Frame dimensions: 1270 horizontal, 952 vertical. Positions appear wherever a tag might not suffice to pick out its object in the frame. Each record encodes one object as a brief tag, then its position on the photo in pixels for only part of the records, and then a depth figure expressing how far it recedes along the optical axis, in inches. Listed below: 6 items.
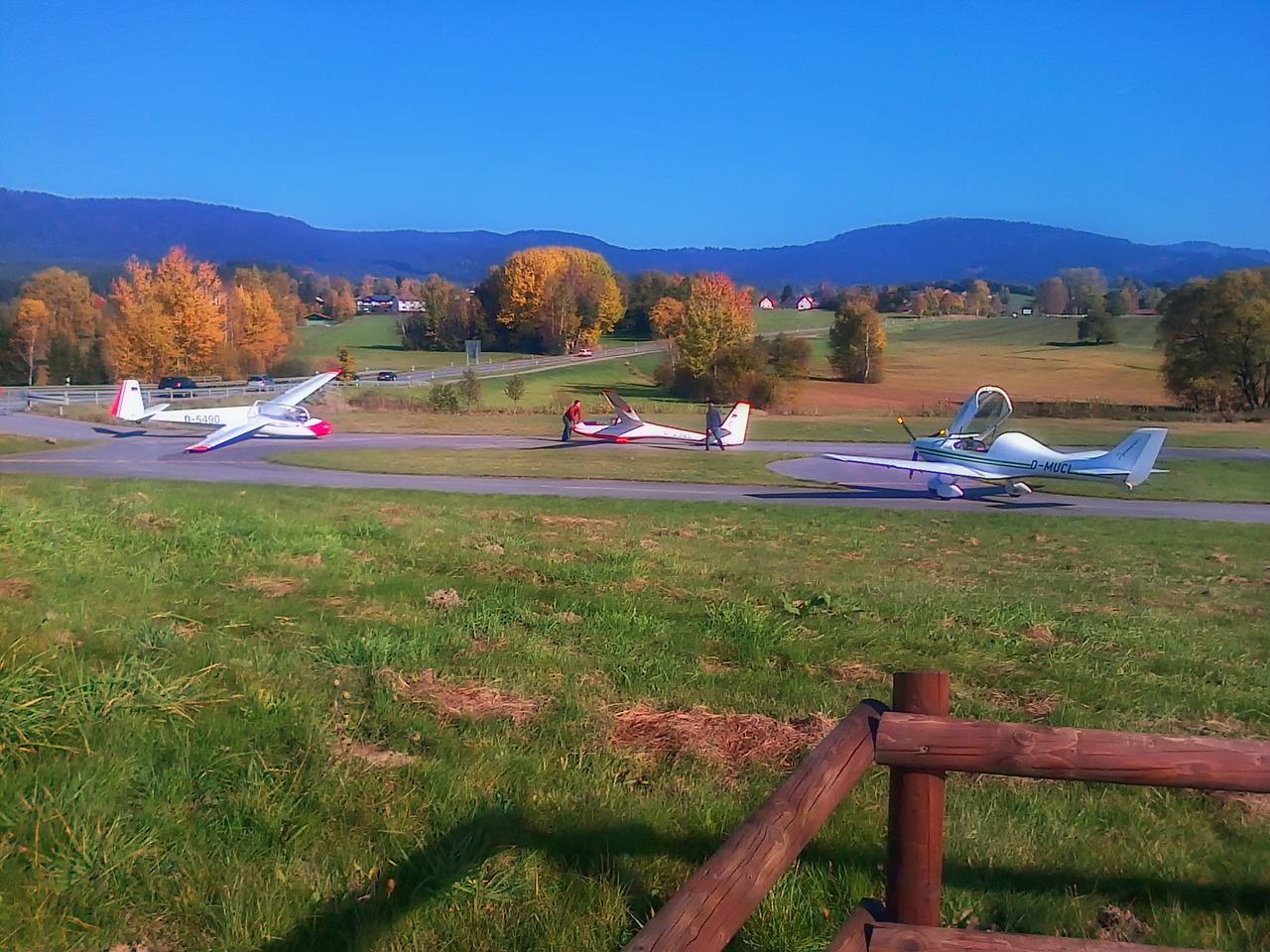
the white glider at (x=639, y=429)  1368.1
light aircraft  868.6
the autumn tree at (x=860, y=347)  3016.7
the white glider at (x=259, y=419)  1241.4
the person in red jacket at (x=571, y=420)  1386.6
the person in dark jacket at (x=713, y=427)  1349.7
